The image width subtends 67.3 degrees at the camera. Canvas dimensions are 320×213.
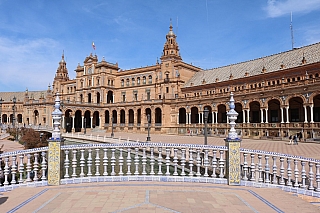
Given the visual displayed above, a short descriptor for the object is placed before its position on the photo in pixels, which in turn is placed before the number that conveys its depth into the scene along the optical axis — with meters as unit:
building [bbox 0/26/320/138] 29.73
